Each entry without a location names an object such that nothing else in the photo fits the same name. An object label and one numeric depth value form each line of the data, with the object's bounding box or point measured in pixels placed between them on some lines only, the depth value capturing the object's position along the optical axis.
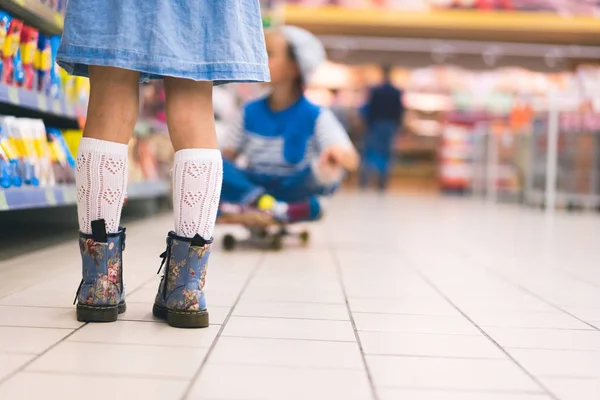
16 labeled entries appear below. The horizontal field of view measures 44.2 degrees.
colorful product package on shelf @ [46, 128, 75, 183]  2.90
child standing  1.47
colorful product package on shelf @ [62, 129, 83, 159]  3.15
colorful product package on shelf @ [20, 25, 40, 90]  2.63
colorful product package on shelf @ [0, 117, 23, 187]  2.42
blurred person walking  9.80
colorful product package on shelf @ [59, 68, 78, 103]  3.03
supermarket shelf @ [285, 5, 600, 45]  10.30
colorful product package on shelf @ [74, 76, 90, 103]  3.19
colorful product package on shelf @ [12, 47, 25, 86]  2.57
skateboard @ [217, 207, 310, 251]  3.07
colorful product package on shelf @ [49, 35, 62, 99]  2.89
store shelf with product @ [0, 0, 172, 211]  2.46
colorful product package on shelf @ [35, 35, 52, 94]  2.78
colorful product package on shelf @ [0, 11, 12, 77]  2.38
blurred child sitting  3.14
